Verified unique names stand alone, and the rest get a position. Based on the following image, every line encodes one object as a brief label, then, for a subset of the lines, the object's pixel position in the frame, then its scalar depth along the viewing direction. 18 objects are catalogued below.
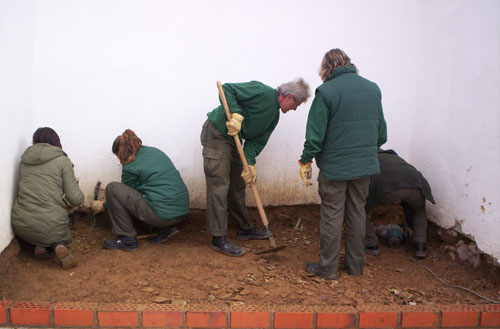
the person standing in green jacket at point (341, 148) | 3.27
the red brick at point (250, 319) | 2.83
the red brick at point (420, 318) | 2.94
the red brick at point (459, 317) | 2.96
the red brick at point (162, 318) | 2.81
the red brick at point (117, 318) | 2.81
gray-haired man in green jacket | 3.76
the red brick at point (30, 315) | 2.79
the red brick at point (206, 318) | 2.82
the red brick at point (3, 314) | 2.79
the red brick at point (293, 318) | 2.86
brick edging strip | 2.80
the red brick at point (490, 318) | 2.98
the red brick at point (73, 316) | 2.80
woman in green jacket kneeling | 3.97
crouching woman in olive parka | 3.52
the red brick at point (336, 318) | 2.89
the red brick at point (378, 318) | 2.91
